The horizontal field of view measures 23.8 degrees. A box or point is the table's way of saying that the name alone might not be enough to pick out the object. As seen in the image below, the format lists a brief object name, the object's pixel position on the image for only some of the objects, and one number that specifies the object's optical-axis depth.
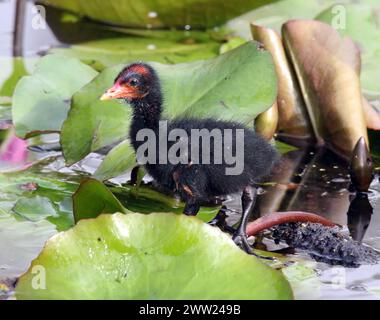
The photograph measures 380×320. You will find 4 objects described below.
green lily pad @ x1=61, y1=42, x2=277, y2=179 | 3.57
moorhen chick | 3.13
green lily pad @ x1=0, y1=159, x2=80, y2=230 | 3.22
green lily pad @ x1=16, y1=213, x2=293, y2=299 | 2.53
